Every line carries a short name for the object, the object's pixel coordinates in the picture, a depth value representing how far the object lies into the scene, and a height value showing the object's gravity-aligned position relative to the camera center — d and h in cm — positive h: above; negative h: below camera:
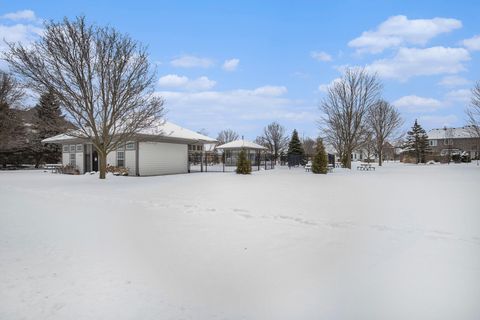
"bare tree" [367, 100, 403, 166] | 4484 +518
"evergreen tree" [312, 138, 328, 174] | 2670 -3
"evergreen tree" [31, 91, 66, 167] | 3547 +166
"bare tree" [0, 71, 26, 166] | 3031 +452
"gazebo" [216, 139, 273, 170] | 3744 +137
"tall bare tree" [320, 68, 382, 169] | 3488 +511
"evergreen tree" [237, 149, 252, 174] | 2528 -33
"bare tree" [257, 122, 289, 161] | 6704 +465
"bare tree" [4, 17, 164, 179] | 1731 +466
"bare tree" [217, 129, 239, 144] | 9038 +684
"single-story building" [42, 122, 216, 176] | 2402 +82
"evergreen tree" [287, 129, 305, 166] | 5241 +223
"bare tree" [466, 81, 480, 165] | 3054 +382
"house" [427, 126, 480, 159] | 7378 +437
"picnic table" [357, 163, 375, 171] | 3303 -83
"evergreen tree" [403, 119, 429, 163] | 5403 +267
